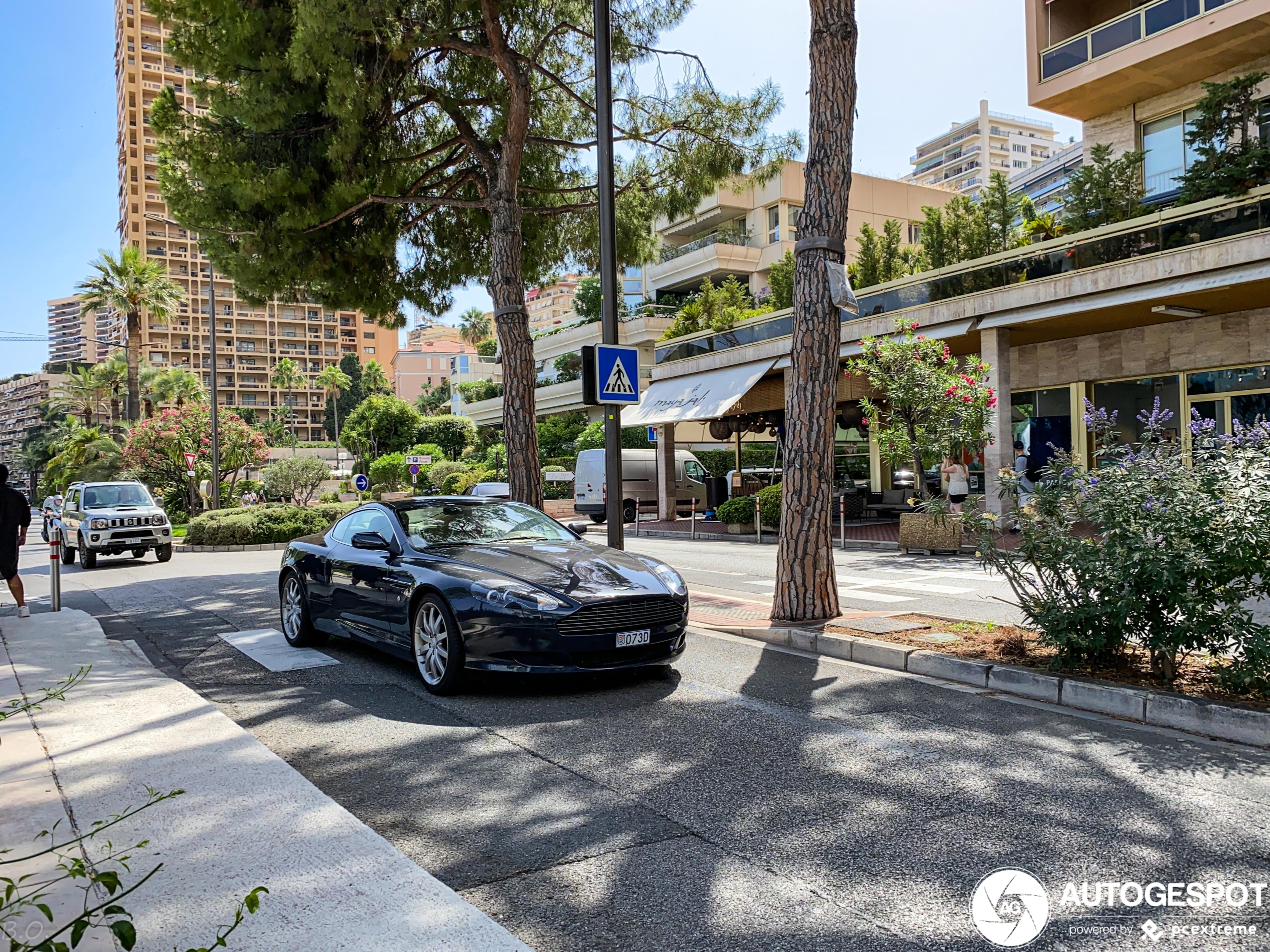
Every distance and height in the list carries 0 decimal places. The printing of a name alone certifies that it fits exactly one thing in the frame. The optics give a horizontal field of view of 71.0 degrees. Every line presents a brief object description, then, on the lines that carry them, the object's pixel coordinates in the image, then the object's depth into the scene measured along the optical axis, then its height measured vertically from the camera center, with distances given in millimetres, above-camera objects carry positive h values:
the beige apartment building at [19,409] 149625 +13385
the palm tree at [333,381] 105312 +11625
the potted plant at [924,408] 16573 +1136
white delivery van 28984 -338
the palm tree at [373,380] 113938 +12231
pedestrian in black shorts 9969 -580
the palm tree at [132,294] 39562 +8343
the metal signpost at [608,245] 10188 +2591
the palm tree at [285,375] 106438 +12171
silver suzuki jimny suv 19047 -946
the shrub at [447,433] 66562 +3132
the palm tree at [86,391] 63562 +6396
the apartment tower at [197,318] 106688 +22864
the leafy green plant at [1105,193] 17922 +5570
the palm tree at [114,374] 61156 +7428
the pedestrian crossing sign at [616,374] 10102 +1129
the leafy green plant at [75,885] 1738 -1324
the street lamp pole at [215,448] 28422 +964
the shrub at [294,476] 38094 +18
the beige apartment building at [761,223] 41000 +11802
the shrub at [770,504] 20875 -813
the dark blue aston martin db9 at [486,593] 5980 -864
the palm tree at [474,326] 80000 +14999
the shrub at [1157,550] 5168 -531
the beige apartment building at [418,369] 140250 +16733
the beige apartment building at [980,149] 135000 +51201
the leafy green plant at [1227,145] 15352 +5828
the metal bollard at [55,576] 10586 -1158
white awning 24375 +2210
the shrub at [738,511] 21984 -1018
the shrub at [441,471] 40594 +172
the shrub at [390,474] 46312 +80
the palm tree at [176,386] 58331 +6270
